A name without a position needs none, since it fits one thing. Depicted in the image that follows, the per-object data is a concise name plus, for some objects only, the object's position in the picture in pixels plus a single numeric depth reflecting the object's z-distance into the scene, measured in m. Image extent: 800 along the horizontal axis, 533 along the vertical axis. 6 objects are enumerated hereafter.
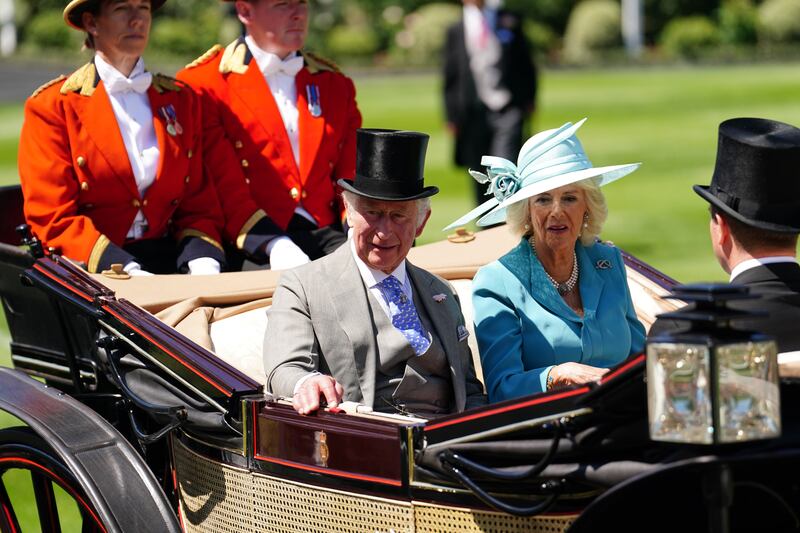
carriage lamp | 4.61
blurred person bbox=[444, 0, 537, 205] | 21.91
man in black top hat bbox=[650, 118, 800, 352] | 6.03
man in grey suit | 6.67
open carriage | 5.10
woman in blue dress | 7.28
